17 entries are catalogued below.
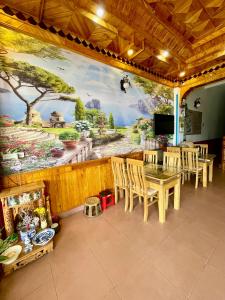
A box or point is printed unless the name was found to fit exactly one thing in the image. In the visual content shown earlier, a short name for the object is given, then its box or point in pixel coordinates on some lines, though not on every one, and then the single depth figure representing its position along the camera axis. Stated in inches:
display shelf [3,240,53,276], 57.0
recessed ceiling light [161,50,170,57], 109.4
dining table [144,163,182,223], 82.9
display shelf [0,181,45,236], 65.3
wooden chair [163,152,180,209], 105.0
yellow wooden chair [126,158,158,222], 81.9
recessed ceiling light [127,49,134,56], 104.3
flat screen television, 145.3
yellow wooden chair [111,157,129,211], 94.0
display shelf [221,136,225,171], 181.2
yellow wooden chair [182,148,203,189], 128.6
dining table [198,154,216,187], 132.6
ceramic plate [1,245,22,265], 55.7
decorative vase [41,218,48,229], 73.6
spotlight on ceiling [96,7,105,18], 70.1
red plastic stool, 101.0
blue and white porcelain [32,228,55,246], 64.9
